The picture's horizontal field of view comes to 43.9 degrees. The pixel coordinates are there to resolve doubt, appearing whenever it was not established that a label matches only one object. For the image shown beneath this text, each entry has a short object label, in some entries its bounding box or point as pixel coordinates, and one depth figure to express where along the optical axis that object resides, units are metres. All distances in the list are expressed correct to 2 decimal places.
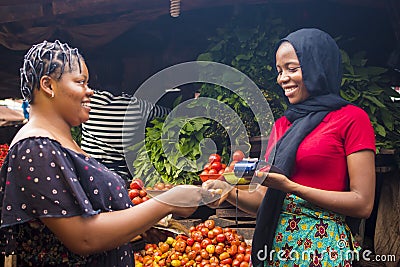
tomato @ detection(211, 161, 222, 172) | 2.90
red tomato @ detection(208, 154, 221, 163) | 3.07
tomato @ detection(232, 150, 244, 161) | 2.62
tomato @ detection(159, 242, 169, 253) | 3.54
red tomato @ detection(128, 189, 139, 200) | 3.40
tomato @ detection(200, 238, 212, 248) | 3.37
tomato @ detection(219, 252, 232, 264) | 3.28
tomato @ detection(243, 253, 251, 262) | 3.25
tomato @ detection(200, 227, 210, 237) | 3.39
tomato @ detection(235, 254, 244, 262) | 3.27
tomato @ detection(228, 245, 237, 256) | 3.28
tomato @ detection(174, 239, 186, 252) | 3.42
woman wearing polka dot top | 1.36
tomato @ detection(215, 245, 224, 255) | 3.32
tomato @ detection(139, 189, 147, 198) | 3.44
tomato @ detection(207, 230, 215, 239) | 3.37
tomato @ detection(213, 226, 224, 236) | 3.36
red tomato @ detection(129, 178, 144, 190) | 3.45
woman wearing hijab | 1.92
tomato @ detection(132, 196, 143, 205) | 3.30
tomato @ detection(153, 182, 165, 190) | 3.21
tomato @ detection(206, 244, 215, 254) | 3.33
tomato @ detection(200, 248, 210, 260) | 3.34
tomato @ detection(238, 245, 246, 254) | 3.30
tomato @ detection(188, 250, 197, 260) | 3.35
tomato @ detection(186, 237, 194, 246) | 3.41
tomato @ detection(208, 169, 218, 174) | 2.79
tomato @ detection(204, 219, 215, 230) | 3.40
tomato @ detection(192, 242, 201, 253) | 3.37
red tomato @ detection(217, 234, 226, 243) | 3.33
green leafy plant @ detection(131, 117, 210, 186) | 3.47
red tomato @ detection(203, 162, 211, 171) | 2.97
